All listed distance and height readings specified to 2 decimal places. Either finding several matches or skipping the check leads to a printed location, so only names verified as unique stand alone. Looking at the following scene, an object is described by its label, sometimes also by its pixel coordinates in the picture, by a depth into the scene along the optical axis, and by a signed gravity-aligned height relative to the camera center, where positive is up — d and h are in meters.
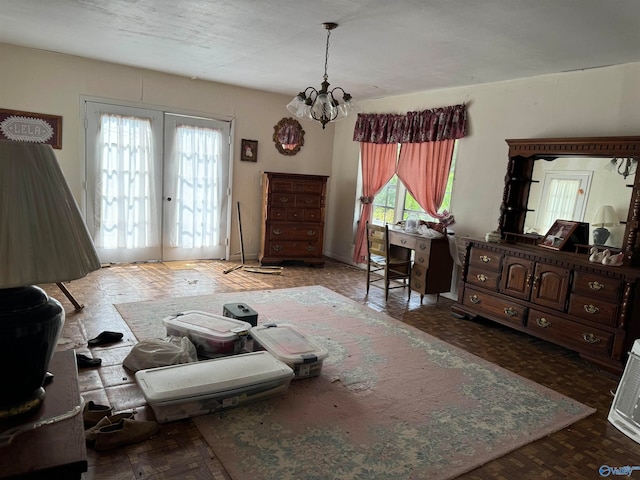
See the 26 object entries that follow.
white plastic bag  2.65 -1.16
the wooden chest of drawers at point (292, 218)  6.01 -0.57
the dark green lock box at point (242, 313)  3.19 -1.04
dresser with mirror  3.17 -0.51
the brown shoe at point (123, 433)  1.96 -1.25
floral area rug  1.99 -1.28
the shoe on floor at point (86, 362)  2.69 -1.25
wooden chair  4.76 -0.83
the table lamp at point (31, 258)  1.03 -0.25
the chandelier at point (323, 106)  3.33 +0.59
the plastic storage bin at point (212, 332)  2.80 -1.07
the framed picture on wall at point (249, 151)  6.20 +0.34
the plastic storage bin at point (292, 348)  2.65 -1.09
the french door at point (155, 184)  5.26 -0.22
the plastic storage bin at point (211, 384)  2.14 -1.10
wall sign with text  4.66 +0.33
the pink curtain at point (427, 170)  5.02 +0.22
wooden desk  4.62 -0.81
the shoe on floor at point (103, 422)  1.99 -1.26
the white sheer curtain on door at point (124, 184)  5.26 -0.24
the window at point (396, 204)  5.29 -0.23
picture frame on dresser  3.79 -0.31
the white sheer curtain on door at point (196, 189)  5.79 -0.25
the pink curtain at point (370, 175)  5.84 +0.14
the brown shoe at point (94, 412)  2.11 -1.25
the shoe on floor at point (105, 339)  3.05 -1.26
